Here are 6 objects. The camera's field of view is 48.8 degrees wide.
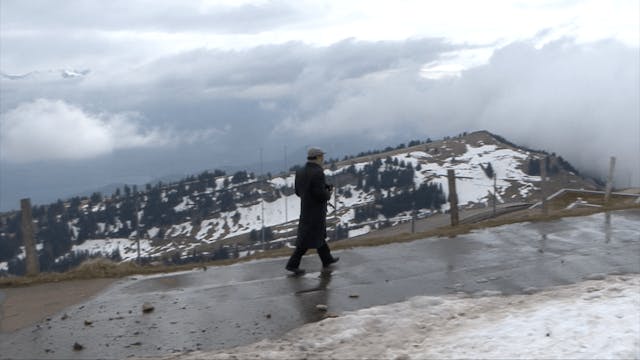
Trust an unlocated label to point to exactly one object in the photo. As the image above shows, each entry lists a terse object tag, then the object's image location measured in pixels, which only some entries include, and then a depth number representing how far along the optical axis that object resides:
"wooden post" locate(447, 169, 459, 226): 17.41
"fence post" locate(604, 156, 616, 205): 23.20
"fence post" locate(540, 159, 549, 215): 21.56
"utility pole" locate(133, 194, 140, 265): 17.83
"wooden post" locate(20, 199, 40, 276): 12.82
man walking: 11.77
